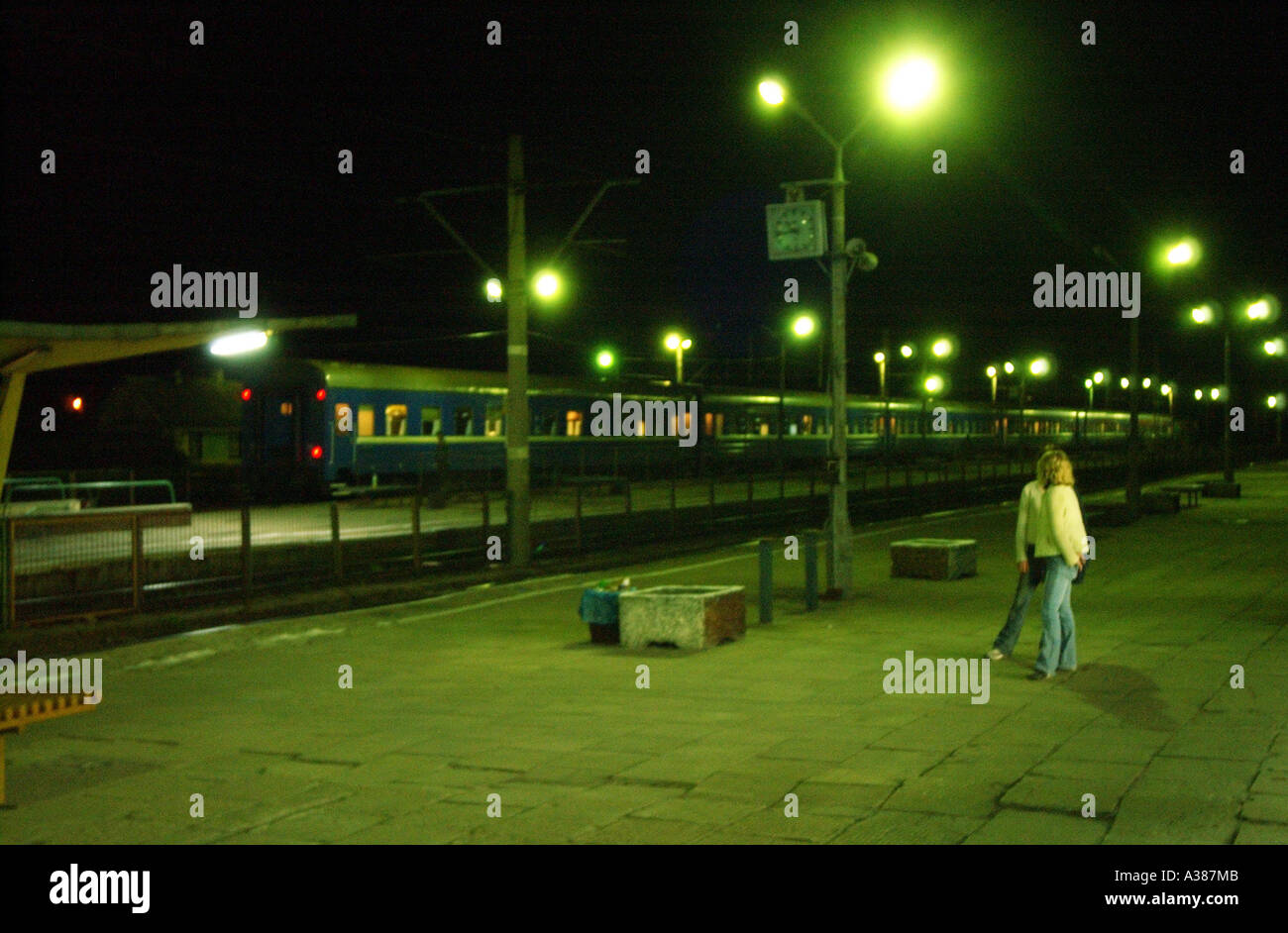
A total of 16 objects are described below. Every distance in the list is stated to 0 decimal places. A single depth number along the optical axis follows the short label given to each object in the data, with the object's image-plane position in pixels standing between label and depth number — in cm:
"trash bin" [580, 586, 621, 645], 1145
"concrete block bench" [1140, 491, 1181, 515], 2770
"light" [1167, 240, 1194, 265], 2083
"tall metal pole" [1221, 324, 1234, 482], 3403
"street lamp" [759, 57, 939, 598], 1416
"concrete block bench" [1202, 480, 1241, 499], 3338
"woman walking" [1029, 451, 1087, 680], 952
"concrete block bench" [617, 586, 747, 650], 1104
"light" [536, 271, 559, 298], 1867
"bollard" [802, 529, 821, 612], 1362
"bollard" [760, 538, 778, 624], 1266
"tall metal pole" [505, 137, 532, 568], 1864
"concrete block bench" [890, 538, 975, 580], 1625
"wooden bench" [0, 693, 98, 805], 667
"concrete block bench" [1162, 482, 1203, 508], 3044
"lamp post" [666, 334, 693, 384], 4581
